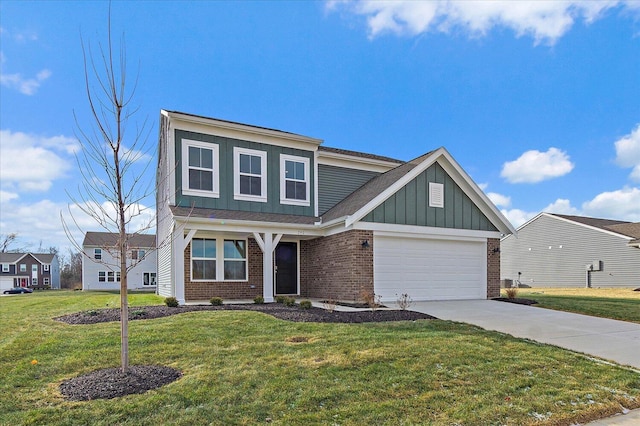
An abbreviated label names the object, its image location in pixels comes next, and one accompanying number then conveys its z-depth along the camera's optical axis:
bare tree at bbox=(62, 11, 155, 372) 5.06
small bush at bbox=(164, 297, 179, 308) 10.70
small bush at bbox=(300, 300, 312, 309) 10.47
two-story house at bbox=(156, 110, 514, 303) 12.70
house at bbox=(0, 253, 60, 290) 58.38
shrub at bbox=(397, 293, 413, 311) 10.30
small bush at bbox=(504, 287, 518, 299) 14.05
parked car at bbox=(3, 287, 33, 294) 49.34
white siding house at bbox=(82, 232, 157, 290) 42.22
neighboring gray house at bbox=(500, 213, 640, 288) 27.03
